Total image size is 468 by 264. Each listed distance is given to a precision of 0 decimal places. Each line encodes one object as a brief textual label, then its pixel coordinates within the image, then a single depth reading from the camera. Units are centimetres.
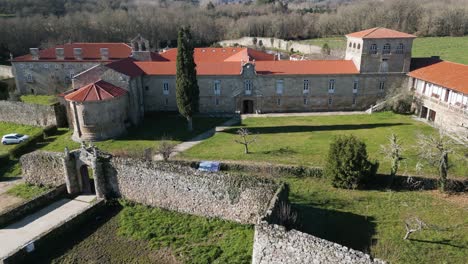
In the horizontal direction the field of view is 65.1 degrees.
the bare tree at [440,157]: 2422
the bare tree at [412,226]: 1931
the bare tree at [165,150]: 2999
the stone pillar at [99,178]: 2431
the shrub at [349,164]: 2534
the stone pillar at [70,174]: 2555
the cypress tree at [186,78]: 3762
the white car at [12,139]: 3788
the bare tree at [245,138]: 3328
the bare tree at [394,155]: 2508
